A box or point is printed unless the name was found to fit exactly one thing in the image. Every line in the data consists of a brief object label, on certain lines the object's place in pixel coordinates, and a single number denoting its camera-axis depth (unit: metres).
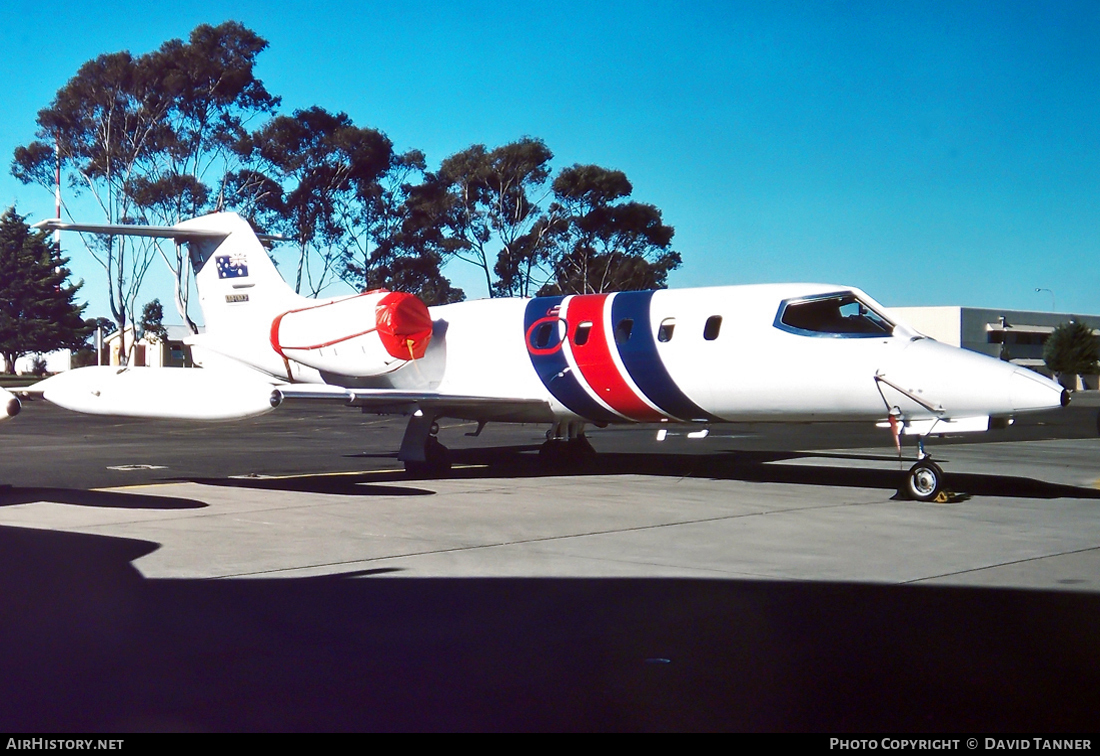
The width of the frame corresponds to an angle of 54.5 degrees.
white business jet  11.73
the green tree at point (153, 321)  69.38
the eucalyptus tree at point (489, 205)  53.91
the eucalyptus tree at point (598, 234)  55.81
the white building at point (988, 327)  78.62
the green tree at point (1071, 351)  75.25
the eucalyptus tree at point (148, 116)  45.97
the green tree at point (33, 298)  71.94
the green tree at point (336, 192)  48.44
